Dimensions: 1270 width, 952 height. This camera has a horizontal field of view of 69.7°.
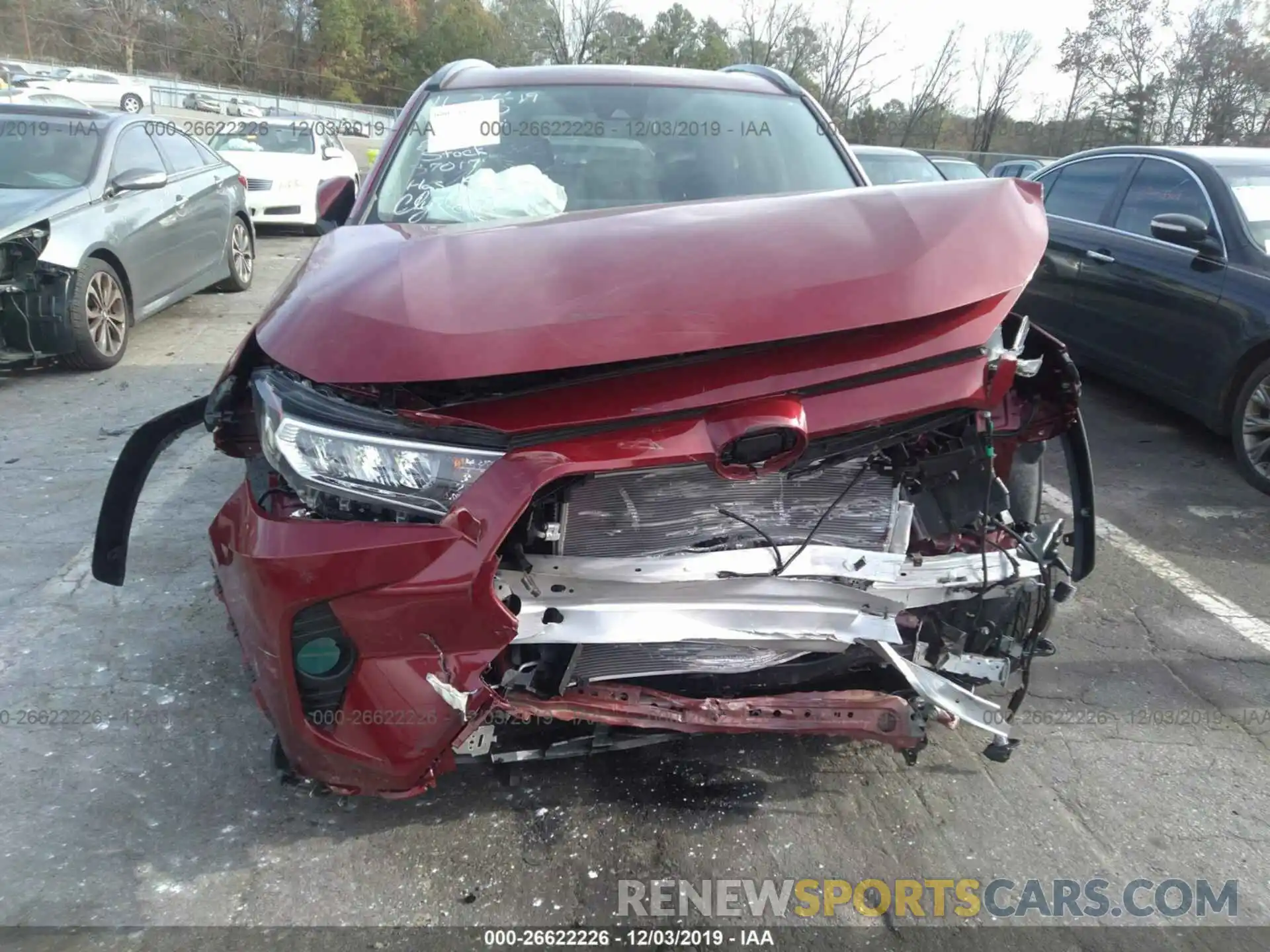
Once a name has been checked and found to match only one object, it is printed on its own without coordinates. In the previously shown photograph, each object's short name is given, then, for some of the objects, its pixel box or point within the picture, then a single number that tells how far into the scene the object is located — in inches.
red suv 71.2
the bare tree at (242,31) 1908.2
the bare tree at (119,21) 1742.1
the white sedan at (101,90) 1046.4
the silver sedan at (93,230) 224.5
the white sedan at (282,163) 463.5
